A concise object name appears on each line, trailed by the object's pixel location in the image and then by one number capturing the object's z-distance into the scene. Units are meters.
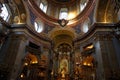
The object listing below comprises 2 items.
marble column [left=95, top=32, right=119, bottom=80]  12.64
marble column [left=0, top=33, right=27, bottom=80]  13.69
